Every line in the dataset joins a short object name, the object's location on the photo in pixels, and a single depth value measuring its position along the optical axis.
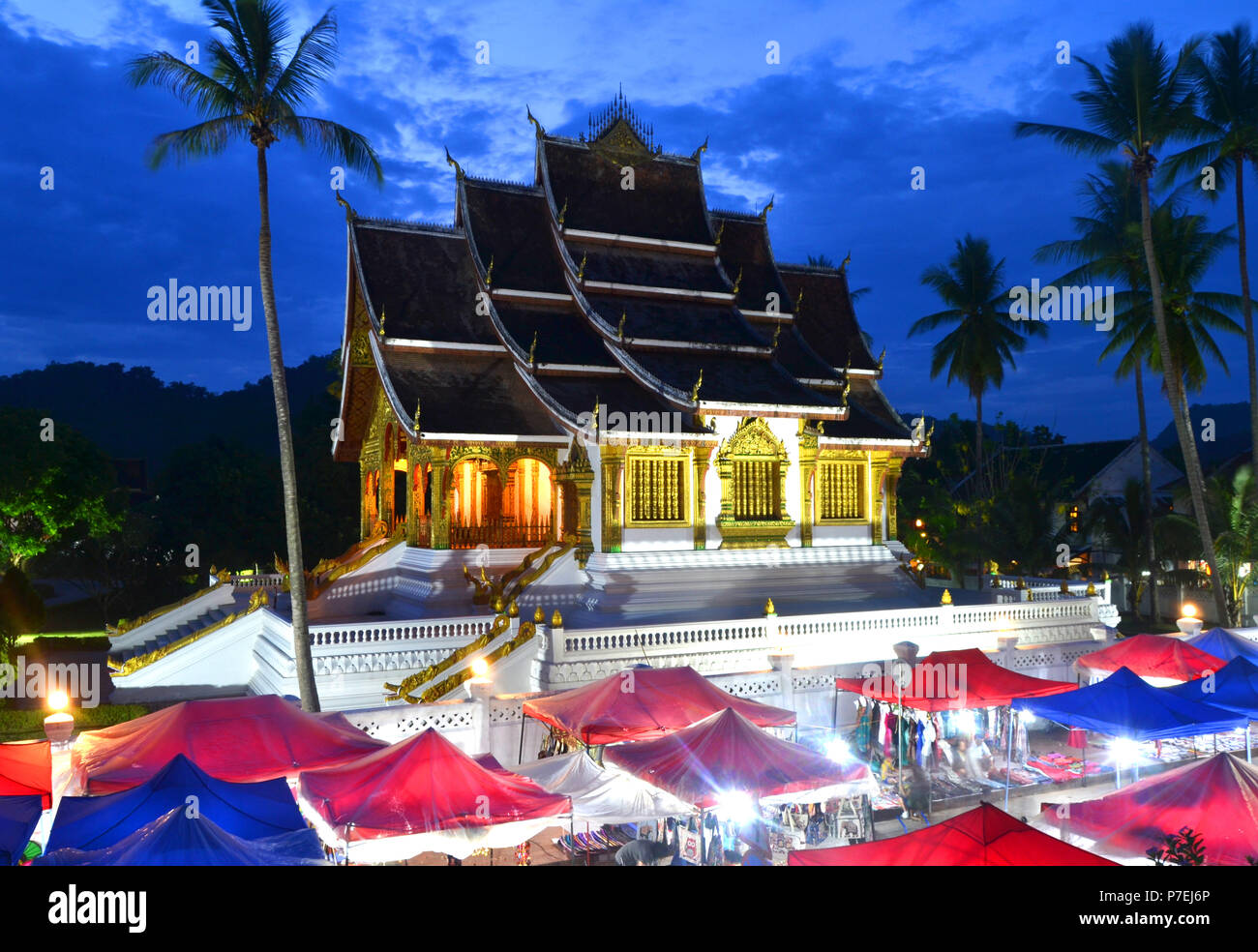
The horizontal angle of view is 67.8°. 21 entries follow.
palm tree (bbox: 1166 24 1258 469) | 21.75
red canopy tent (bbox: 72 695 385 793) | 9.94
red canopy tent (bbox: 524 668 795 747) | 11.76
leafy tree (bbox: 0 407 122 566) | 27.53
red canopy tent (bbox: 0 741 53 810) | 9.64
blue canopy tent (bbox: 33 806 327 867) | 6.94
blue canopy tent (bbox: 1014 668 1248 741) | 12.29
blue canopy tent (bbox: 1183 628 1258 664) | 16.45
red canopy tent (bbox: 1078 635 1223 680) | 15.83
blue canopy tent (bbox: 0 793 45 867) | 8.10
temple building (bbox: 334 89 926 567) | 20.45
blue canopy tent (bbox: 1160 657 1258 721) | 13.28
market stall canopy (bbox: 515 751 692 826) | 9.74
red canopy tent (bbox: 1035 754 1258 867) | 7.85
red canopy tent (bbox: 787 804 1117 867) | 6.77
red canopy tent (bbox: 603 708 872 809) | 9.80
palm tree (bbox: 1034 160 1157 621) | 25.42
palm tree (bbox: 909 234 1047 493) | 34.31
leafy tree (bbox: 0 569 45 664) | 23.19
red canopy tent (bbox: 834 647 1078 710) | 13.62
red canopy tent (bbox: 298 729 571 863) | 8.49
